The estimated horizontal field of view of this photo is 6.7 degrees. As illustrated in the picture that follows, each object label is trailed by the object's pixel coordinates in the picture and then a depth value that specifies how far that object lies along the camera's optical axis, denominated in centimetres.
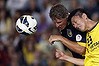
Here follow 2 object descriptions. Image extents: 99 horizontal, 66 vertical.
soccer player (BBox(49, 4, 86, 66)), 1287
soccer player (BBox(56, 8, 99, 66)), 1196
